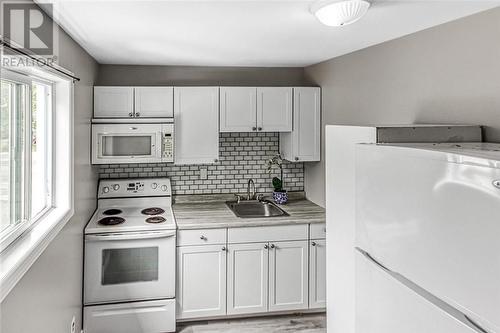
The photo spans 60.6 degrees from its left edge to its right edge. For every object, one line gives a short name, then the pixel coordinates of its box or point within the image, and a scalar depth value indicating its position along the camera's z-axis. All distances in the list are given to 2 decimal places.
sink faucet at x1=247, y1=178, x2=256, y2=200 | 4.19
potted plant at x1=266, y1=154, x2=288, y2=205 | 4.09
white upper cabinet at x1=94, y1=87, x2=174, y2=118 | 3.69
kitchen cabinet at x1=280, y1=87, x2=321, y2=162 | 3.99
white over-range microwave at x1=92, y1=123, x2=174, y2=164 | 3.61
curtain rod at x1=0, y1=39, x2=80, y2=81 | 1.49
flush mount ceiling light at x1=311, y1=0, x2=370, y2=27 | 1.88
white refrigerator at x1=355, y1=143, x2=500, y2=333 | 1.22
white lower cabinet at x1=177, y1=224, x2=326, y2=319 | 3.41
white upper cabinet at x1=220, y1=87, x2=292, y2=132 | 3.88
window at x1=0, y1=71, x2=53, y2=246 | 1.93
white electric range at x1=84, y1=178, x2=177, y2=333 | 3.23
